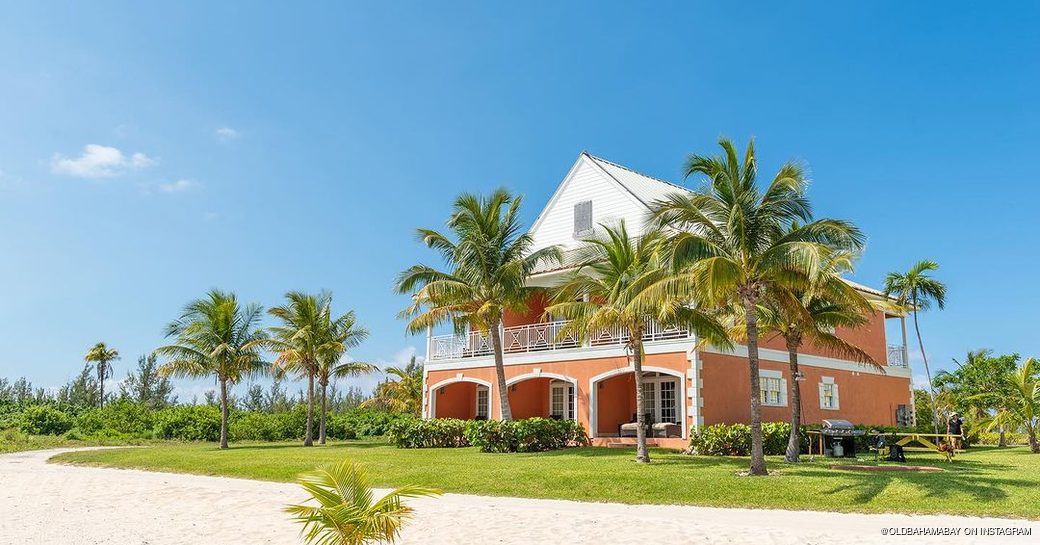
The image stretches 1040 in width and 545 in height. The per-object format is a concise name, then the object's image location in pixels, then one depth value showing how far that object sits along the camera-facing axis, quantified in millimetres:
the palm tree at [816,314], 14570
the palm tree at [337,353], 27781
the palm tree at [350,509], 6488
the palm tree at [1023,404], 21531
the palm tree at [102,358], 45000
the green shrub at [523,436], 20297
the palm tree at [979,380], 29717
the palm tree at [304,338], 27719
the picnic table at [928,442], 17930
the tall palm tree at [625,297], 15367
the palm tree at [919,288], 28922
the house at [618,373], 21312
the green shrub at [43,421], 35469
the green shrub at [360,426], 33906
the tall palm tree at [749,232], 14039
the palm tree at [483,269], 21422
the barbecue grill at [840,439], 18312
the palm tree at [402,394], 36000
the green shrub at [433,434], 22938
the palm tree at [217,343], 27875
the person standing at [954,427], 23953
